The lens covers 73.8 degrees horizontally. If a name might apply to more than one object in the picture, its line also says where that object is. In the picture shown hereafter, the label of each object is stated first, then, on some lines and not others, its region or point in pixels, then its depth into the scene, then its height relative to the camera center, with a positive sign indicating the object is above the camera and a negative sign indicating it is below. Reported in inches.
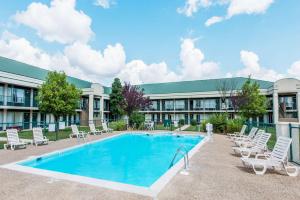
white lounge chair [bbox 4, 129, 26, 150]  436.7 -68.1
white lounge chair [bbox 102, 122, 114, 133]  842.0 -82.4
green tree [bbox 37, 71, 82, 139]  772.6 +55.1
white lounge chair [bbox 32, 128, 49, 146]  487.2 -67.9
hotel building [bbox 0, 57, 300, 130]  962.1 +67.3
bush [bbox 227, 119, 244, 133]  758.4 -59.3
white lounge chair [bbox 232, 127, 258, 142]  484.1 -63.5
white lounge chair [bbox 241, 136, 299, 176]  262.5 -69.2
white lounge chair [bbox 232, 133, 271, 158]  361.1 -68.3
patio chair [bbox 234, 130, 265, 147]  427.3 -72.7
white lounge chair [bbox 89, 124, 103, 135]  757.5 -81.2
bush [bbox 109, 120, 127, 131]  925.8 -76.0
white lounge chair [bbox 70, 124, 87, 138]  629.7 -64.9
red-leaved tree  956.6 +46.5
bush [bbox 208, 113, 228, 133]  787.5 -51.1
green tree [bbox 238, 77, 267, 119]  940.0 +38.9
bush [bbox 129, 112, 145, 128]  943.7 -49.3
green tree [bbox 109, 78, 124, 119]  1486.2 +107.3
